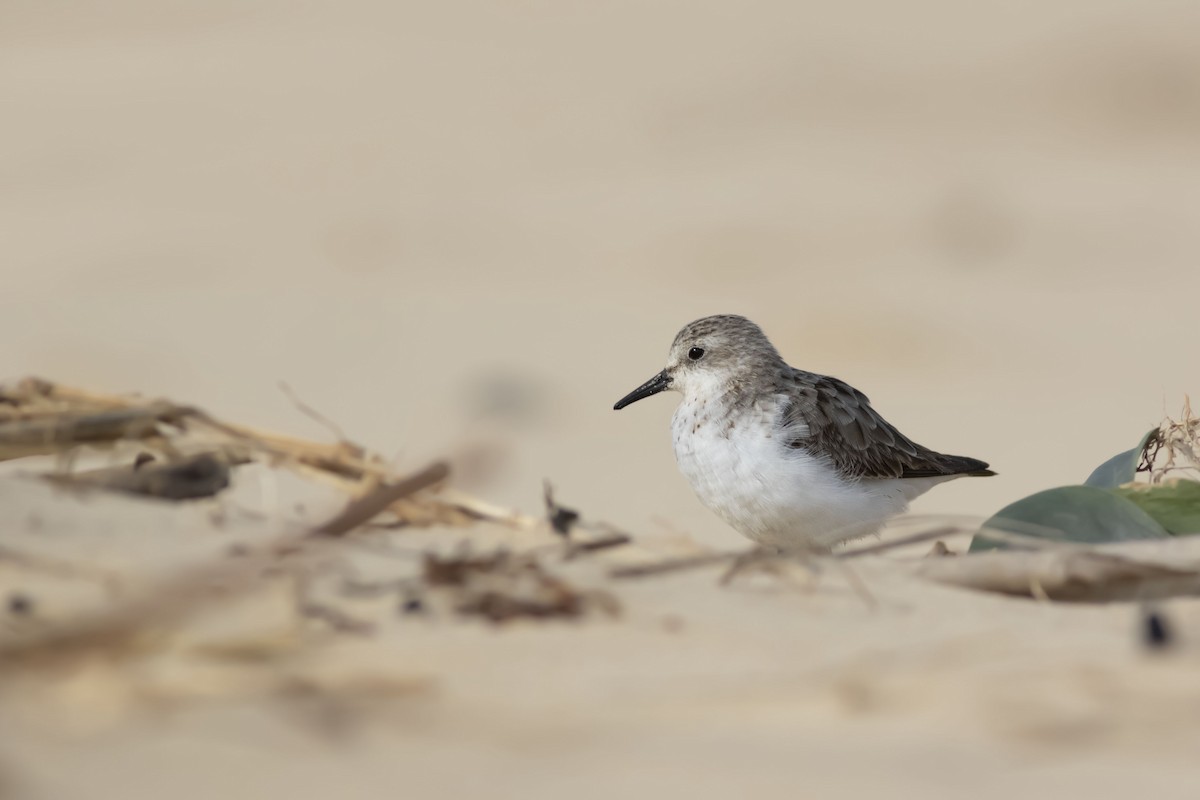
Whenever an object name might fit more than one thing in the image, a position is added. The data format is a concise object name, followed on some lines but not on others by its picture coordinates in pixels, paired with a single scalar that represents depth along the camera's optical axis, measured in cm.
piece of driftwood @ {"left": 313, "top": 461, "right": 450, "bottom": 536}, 622
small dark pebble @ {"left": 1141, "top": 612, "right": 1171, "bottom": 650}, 566
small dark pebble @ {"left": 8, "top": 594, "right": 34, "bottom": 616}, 522
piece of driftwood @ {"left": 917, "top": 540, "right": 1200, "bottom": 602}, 687
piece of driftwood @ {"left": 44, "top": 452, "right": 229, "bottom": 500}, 670
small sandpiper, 1195
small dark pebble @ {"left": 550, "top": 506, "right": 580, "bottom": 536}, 664
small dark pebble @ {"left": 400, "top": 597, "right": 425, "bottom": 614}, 551
